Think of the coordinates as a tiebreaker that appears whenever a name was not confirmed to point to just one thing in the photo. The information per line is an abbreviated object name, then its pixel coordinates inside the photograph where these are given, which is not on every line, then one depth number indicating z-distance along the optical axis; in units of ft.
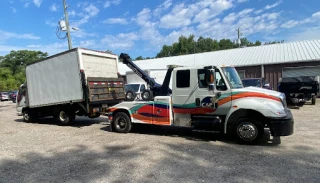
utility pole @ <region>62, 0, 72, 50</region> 59.49
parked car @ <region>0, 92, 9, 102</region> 122.93
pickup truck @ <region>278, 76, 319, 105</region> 48.49
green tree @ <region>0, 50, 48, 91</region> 272.92
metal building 62.94
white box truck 32.94
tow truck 21.13
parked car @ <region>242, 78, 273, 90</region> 49.83
